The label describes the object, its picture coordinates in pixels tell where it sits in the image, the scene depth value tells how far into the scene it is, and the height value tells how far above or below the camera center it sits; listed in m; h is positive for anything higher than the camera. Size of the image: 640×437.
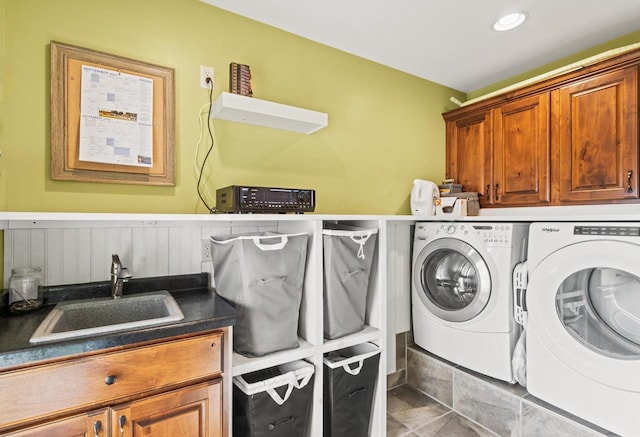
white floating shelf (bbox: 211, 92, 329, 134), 1.76 +0.57
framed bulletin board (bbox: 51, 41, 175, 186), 1.56 +0.48
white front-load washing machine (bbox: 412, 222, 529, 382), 2.03 -0.49
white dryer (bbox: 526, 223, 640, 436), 1.55 -0.52
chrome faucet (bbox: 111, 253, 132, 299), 1.54 -0.26
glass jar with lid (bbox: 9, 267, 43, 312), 1.40 -0.29
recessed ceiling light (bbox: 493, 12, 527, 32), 1.97 +1.16
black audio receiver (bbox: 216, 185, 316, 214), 1.59 +0.09
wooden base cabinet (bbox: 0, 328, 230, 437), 1.03 -0.58
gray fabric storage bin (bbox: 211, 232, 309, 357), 1.52 -0.30
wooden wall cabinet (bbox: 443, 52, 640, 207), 2.03 +0.53
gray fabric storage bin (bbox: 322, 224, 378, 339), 1.76 -0.31
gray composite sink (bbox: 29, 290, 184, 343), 1.28 -0.40
